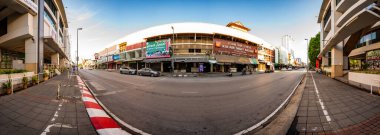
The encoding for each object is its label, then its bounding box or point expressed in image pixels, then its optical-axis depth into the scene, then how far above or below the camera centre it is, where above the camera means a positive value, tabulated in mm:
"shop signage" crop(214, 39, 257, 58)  36347 +4852
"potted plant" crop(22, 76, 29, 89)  9861 -938
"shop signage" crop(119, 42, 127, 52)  53547 +7108
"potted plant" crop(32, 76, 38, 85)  11869 -983
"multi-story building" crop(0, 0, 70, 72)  12828 +3439
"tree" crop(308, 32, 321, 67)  45344 +5976
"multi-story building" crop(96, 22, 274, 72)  34625 +4439
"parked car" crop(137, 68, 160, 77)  26891 -898
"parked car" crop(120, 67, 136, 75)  31441 -793
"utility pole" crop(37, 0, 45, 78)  14628 +2903
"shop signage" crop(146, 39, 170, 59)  35000 +4227
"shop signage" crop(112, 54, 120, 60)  56603 +3827
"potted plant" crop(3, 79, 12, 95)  8086 -1025
